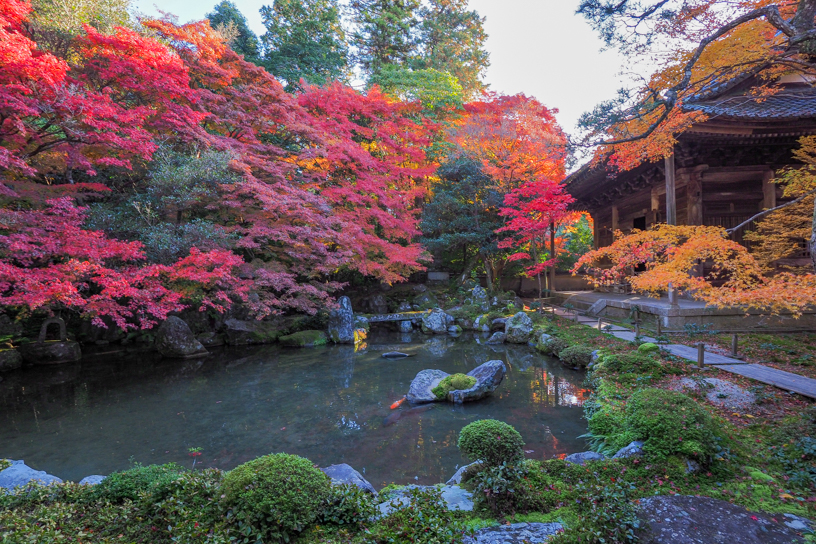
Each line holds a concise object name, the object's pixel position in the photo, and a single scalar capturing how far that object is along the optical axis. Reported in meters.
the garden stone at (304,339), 12.33
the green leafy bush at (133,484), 2.85
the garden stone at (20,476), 3.62
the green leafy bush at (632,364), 6.00
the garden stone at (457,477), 3.77
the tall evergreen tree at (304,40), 18.25
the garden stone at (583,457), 4.13
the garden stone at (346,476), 3.51
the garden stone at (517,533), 2.48
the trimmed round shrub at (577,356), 7.98
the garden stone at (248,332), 12.47
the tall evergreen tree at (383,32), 20.56
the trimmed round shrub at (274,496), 2.49
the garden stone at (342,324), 12.77
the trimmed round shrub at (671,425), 3.38
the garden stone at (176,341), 10.77
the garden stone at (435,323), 14.18
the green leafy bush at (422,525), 2.37
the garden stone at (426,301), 16.17
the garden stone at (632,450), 3.61
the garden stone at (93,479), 3.82
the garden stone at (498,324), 13.46
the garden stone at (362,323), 13.68
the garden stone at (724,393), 4.68
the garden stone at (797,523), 2.53
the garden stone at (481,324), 13.96
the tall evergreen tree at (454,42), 22.30
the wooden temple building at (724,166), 8.04
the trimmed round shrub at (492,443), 3.05
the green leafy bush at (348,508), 2.71
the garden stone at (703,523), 2.44
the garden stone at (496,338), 12.03
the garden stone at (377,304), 16.31
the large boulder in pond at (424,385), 6.92
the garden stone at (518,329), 11.45
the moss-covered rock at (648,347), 6.96
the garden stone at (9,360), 9.29
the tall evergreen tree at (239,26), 18.57
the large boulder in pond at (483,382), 6.78
